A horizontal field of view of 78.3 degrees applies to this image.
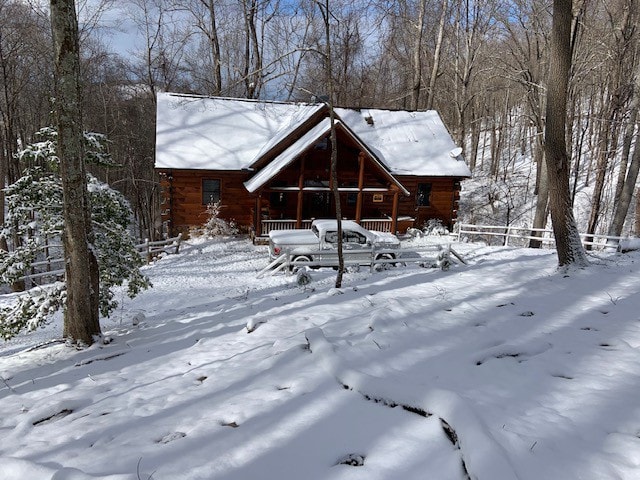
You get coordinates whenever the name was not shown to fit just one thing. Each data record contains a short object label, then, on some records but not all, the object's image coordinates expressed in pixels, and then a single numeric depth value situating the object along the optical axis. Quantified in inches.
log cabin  740.0
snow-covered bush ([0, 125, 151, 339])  305.1
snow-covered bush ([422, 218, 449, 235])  845.0
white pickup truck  532.4
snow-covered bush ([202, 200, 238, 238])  764.6
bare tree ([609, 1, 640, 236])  619.8
